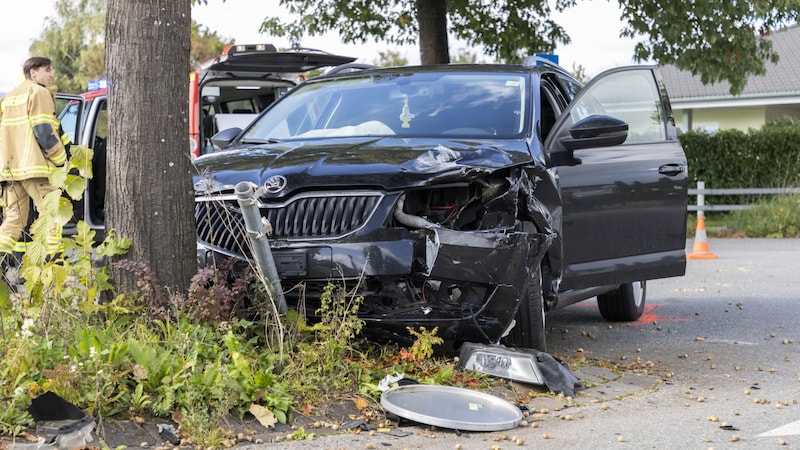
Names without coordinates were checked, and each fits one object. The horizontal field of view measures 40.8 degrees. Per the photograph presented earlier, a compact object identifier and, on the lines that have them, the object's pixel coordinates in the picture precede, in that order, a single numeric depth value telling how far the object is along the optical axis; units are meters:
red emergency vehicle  9.95
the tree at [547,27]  15.73
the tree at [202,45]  47.28
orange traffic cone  14.75
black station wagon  5.54
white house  33.09
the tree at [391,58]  39.84
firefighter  8.66
